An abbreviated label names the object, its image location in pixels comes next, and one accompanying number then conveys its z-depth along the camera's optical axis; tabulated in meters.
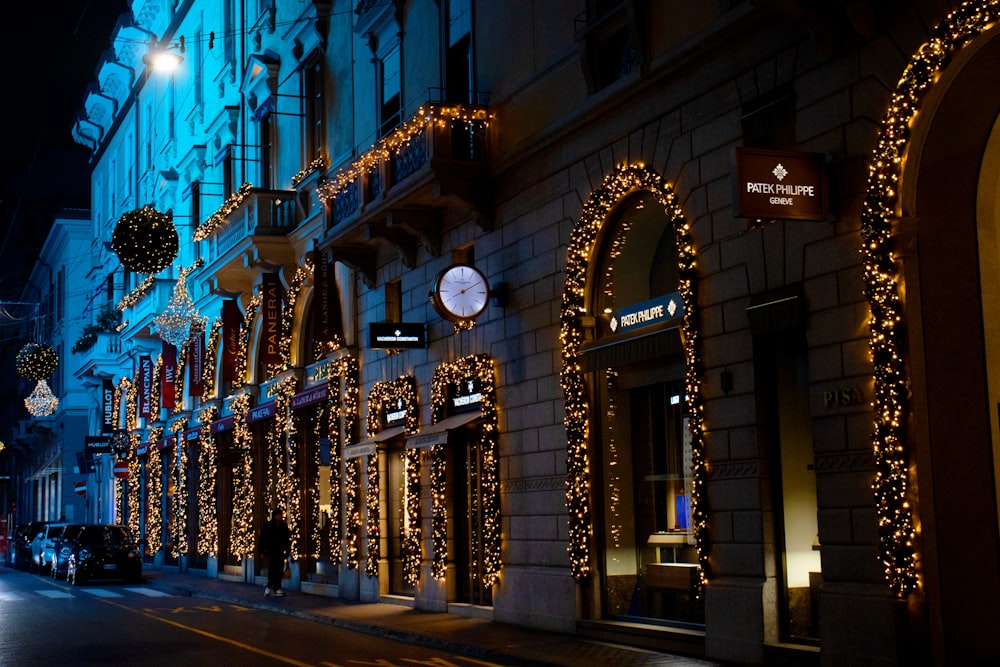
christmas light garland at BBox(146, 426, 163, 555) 45.72
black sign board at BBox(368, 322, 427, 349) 23.27
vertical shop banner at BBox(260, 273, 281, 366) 32.44
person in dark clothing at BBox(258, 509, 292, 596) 27.78
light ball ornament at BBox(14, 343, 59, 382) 50.66
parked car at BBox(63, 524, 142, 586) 35.34
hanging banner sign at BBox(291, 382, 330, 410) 28.58
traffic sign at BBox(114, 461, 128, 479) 48.53
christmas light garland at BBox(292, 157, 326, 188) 29.76
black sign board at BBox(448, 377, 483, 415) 21.80
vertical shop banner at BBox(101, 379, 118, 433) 54.32
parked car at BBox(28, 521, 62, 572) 42.84
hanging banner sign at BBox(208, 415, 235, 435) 36.47
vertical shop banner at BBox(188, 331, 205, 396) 39.41
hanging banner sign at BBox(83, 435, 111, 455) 51.94
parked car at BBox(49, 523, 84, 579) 37.97
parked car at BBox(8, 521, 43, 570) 47.09
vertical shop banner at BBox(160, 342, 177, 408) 42.78
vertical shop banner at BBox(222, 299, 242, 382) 36.50
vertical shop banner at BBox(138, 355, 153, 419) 46.81
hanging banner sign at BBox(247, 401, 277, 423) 32.75
